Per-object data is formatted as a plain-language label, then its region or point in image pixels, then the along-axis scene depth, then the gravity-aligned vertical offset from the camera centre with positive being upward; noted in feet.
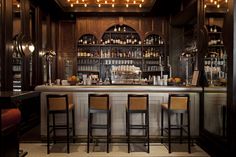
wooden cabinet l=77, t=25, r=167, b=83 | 20.24 +2.52
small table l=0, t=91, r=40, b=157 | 7.21 -0.93
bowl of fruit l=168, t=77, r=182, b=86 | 13.32 -0.51
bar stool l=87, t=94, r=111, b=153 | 11.15 -1.75
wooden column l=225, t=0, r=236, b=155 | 8.76 -0.05
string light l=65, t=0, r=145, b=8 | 18.24 +7.19
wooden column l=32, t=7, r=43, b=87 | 15.98 +2.20
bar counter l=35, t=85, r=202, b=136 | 12.61 -2.19
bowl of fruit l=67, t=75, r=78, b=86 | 13.25 -0.43
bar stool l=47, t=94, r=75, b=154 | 11.14 -1.81
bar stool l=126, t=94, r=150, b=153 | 11.15 -1.80
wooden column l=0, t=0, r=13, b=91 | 11.49 +1.97
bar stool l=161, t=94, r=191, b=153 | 11.22 -1.82
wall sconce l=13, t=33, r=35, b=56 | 13.21 +2.25
